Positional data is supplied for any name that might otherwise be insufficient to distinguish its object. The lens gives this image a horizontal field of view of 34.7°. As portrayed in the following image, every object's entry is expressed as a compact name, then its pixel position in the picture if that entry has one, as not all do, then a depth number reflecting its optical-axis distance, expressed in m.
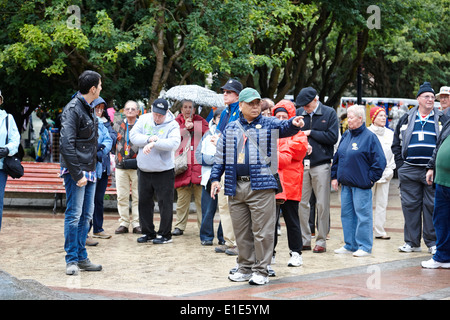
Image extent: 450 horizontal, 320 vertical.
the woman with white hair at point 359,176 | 9.44
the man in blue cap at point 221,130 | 8.72
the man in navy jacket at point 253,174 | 7.19
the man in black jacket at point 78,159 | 7.66
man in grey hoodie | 9.93
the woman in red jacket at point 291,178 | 8.26
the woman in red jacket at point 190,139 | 10.69
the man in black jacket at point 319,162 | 9.73
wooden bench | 13.85
